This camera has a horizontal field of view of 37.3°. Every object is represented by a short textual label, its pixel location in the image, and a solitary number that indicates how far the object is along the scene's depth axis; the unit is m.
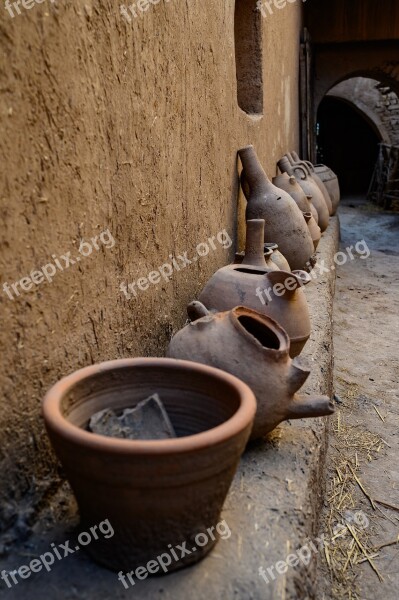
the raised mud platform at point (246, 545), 1.22
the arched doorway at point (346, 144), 18.41
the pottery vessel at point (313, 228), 4.58
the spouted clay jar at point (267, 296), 2.24
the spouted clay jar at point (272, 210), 3.80
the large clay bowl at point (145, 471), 1.13
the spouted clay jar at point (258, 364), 1.72
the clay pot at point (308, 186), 5.54
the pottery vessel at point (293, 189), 4.84
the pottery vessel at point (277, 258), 3.03
